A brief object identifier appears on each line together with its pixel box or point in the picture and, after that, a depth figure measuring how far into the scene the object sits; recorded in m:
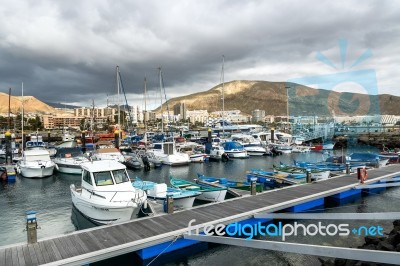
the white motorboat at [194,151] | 48.34
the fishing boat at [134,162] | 42.03
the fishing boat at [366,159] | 33.56
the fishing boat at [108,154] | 42.33
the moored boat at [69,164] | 38.56
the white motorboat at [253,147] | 59.47
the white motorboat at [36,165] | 36.03
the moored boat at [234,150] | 54.16
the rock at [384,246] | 11.08
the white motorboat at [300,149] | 64.38
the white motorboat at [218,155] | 50.97
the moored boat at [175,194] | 18.36
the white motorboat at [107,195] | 15.27
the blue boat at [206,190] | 20.70
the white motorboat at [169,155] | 44.03
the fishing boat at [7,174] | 33.75
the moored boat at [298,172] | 26.48
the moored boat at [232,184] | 21.22
